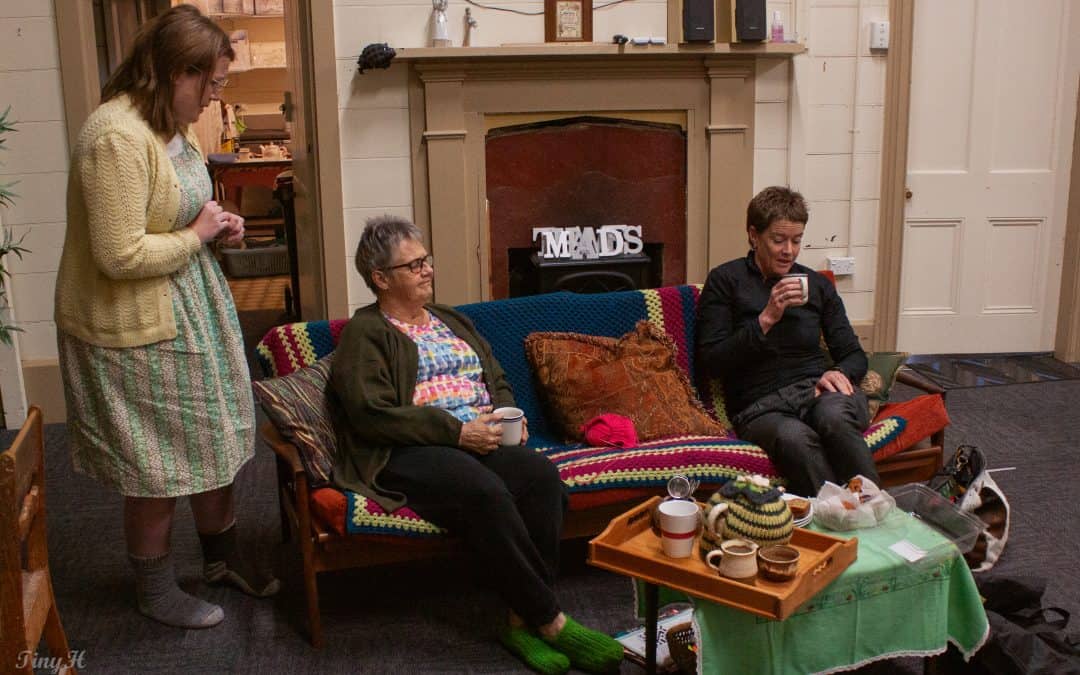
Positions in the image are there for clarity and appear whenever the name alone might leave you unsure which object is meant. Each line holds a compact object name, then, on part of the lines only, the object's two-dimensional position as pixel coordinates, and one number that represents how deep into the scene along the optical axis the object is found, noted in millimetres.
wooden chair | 1618
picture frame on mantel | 4273
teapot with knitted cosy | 2104
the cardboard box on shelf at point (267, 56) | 8508
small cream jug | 2012
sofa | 2547
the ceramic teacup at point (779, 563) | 1993
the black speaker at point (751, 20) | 4332
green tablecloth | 2059
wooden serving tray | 1972
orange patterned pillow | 3064
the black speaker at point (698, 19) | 4297
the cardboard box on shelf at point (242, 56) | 8167
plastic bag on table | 2270
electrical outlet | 4805
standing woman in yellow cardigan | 2334
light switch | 4590
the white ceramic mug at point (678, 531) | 2121
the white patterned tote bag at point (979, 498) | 2934
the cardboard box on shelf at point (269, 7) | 8234
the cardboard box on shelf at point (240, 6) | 8188
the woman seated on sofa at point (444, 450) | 2461
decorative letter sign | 4512
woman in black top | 2930
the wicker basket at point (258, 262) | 7312
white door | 4828
